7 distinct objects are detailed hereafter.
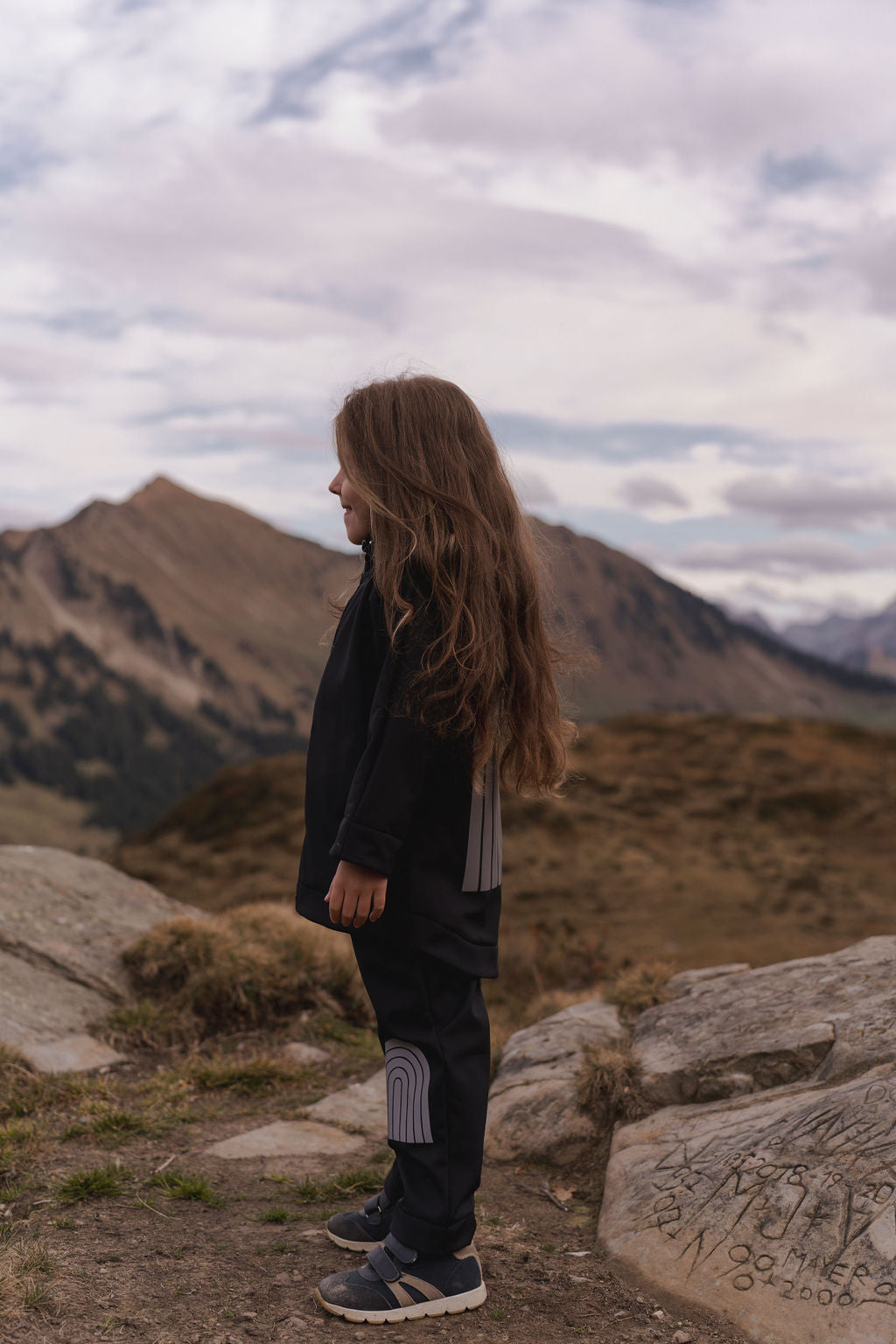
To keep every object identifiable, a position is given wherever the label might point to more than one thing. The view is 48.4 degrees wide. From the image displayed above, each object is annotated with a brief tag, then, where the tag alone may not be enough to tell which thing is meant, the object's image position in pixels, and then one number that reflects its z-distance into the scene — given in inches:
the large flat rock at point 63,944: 241.1
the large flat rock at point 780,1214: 125.9
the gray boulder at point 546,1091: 195.2
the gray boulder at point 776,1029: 177.5
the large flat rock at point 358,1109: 213.2
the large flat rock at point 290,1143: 194.9
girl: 132.0
